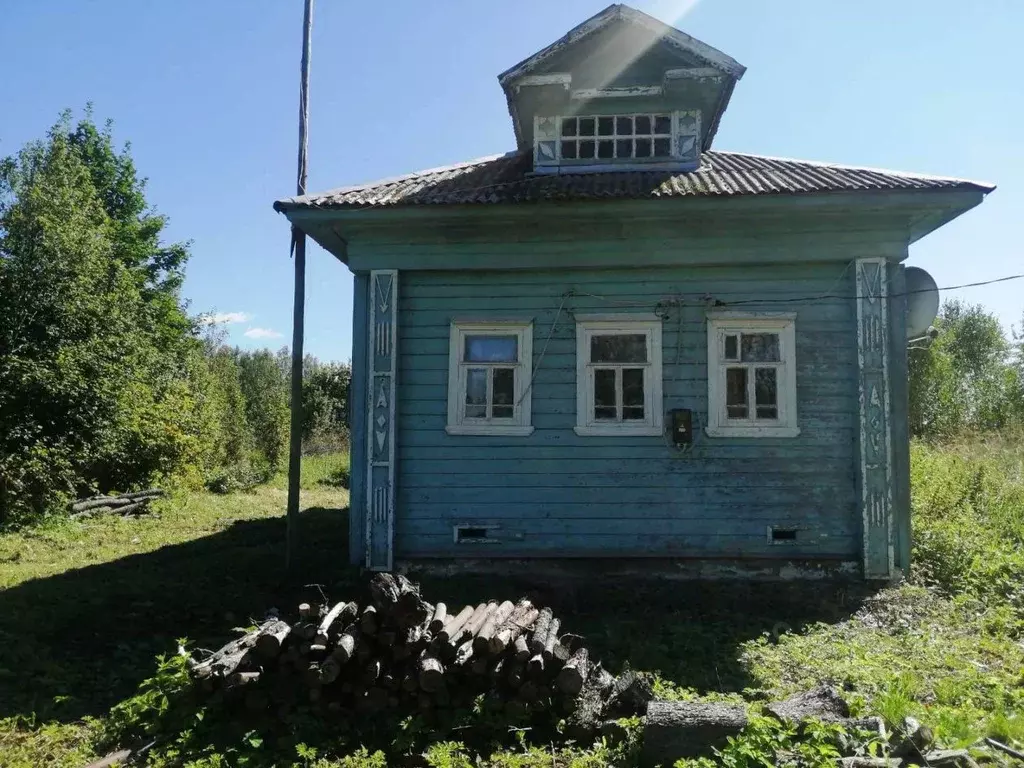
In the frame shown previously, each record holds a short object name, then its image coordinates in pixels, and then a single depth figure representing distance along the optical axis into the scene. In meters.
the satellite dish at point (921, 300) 7.51
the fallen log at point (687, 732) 3.66
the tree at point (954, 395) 23.47
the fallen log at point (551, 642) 4.32
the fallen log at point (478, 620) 4.48
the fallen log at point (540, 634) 4.36
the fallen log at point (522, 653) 4.30
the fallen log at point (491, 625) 4.32
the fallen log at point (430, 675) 4.19
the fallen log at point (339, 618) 4.41
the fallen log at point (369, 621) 4.30
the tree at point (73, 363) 11.59
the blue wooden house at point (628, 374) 7.43
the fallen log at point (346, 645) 4.23
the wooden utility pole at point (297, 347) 7.90
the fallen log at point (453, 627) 4.35
